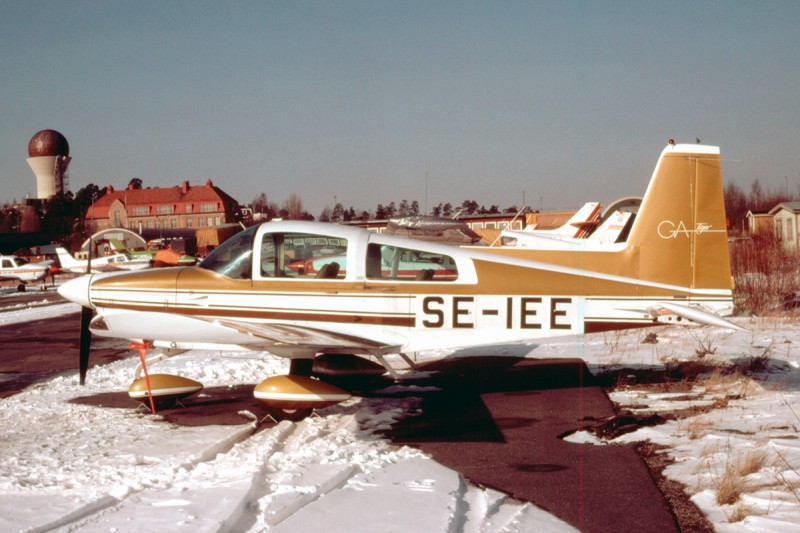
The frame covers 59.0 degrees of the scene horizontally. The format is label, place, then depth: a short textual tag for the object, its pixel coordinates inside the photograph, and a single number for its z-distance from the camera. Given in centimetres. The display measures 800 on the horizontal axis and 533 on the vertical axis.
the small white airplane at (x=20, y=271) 3697
